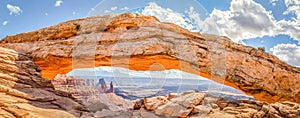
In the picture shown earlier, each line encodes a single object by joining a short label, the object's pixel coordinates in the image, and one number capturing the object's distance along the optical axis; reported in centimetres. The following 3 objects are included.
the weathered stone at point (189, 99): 1305
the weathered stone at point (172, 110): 1233
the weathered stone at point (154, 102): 1435
